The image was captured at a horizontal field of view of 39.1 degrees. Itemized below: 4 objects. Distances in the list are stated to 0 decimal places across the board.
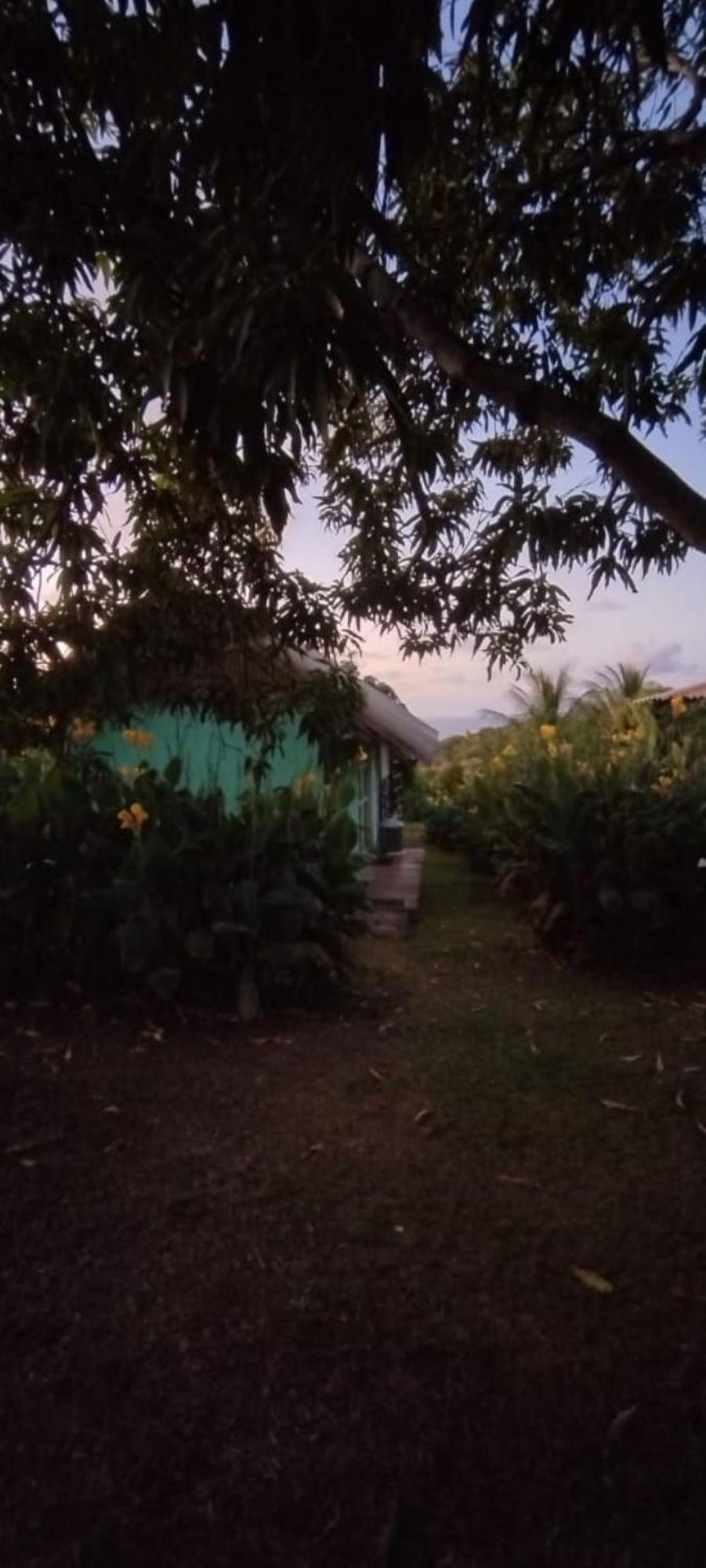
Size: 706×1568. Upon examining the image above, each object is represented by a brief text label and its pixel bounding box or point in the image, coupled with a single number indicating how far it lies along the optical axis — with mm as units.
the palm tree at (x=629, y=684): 15028
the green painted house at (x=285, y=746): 8789
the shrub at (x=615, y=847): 6719
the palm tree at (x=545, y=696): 14070
